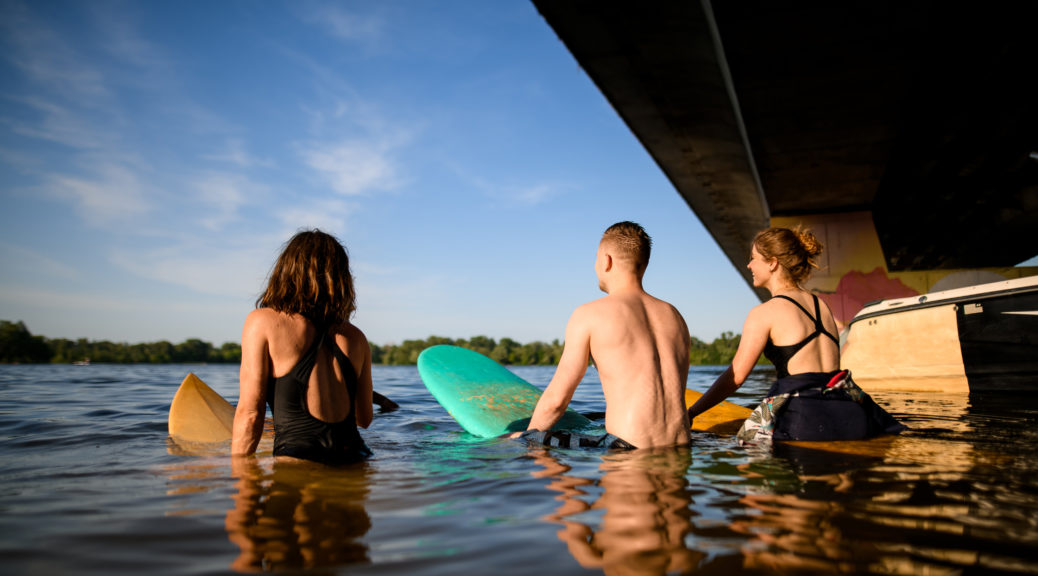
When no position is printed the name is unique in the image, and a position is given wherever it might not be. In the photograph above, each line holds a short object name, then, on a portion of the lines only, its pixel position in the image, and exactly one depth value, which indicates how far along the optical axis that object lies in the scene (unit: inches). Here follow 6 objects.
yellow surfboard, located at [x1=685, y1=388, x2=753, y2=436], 193.9
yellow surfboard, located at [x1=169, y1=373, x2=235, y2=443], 179.6
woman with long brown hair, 114.2
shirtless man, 123.0
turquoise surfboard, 188.9
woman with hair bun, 141.2
